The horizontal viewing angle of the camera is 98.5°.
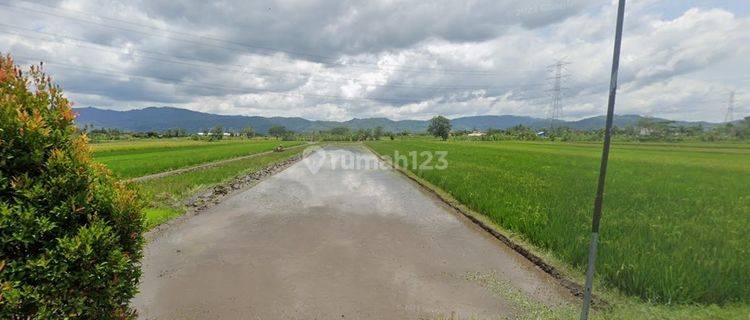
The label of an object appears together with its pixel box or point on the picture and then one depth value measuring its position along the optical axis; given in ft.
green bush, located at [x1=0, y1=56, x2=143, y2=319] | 7.01
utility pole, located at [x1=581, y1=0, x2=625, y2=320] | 8.07
